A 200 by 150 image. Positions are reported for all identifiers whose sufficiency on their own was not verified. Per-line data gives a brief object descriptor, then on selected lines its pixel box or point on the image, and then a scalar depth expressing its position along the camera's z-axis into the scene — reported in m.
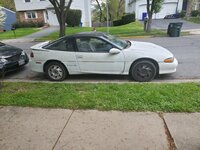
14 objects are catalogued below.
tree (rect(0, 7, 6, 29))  25.51
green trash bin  14.32
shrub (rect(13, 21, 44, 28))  29.03
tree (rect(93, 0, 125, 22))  44.14
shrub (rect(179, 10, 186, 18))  35.03
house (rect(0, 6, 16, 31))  30.54
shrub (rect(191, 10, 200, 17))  34.16
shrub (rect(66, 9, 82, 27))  26.16
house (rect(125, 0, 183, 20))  36.80
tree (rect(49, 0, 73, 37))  14.27
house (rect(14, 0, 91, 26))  29.62
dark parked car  6.10
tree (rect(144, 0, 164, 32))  16.31
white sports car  5.19
